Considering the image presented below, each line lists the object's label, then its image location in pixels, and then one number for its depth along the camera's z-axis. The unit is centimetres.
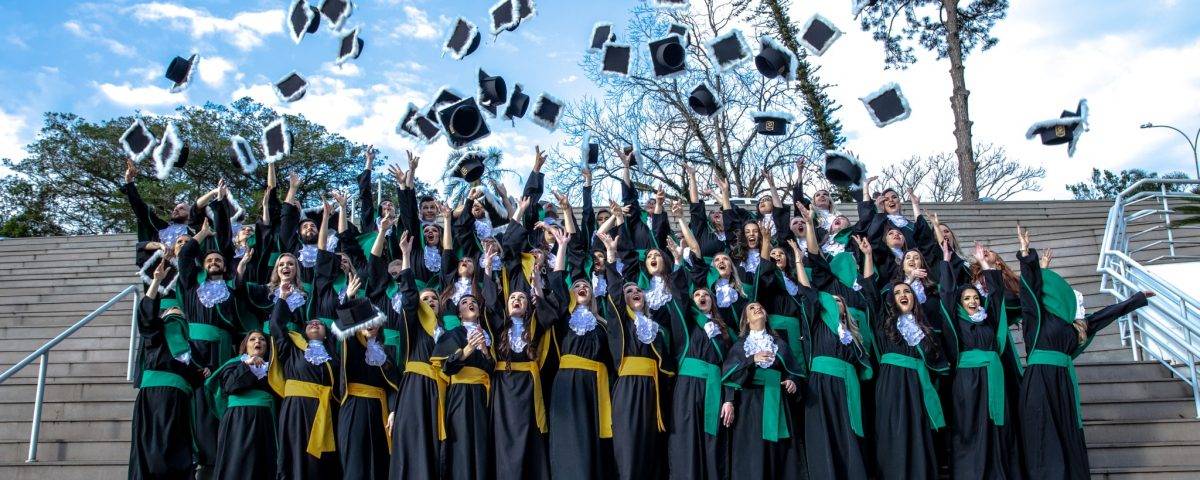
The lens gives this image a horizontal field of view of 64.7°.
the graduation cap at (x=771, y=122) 1137
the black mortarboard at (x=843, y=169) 1027
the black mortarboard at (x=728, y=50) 1159
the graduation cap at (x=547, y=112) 1156
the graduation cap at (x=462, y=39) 1215
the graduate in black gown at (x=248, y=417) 700
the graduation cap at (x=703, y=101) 1155
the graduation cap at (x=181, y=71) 1102
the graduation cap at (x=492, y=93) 1158
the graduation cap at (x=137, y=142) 1011
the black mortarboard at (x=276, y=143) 1027
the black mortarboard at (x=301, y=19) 1165
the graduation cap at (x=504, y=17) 1208
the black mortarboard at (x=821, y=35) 1123
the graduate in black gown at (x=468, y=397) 697
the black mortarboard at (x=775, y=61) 1147
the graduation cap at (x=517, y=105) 1159
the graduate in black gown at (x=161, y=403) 721
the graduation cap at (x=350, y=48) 1203
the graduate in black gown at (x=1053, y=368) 704
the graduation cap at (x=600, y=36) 1229
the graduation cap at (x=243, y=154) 1056
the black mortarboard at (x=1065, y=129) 1020
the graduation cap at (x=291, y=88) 1153
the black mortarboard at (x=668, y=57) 1159
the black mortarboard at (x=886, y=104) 1051
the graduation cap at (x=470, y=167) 1040
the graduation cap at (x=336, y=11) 1191
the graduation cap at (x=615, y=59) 1179
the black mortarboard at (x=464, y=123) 1065
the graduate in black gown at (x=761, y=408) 692
